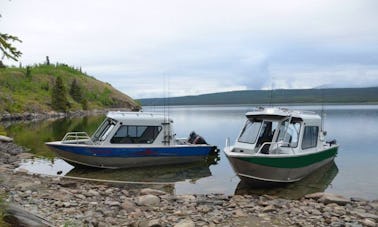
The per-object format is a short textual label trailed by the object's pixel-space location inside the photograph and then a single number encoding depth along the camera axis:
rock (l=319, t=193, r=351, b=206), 13.49
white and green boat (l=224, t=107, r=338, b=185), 15.79
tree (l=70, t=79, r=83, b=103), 103.31
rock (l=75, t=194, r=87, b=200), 12.56
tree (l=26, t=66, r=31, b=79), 100.69
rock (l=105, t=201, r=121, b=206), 11.80
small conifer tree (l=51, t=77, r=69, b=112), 83.00
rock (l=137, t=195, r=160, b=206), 12.13
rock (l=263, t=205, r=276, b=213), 11.49
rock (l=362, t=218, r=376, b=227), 10.42
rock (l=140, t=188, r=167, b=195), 14.43
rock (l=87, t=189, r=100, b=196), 13.39
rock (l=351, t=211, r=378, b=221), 11.34
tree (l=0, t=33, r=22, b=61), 6.23
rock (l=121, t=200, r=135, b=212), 11.31
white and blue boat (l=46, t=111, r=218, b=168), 19.61
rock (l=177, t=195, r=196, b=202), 13.07
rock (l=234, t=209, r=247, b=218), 10.92
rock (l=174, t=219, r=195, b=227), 9.45
